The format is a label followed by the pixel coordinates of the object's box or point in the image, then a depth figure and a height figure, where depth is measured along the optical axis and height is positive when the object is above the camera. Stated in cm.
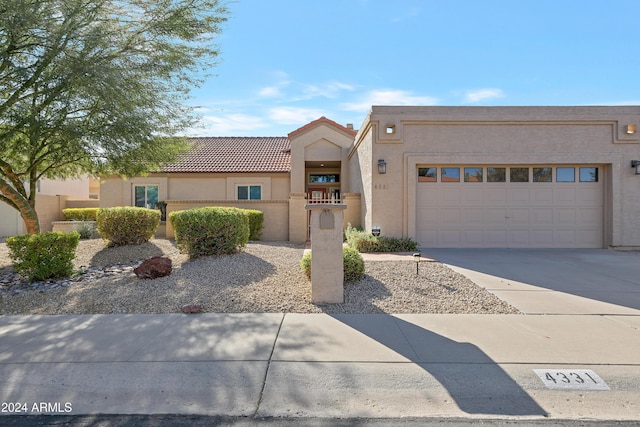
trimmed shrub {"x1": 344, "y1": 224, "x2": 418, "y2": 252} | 1078 -106
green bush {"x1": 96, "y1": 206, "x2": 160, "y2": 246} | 1148 -44
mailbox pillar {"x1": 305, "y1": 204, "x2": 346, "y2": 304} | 596 -92
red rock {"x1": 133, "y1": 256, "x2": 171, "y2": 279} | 746 -126
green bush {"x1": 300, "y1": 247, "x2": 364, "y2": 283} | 698 -114
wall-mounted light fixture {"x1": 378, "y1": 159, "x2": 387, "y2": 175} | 1130 +145
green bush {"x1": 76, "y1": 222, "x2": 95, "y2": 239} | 1437 -75
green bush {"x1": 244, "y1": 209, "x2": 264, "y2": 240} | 1413 -48
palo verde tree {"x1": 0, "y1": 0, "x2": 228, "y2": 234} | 704 +300
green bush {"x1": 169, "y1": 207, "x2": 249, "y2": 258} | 889 -51
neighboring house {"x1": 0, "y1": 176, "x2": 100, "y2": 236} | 1827 +40
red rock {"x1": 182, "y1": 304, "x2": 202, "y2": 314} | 564 -161
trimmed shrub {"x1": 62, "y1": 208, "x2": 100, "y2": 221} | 1986 -11
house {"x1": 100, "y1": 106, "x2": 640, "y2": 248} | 1141 +118
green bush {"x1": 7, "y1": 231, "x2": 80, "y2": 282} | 771 -98
